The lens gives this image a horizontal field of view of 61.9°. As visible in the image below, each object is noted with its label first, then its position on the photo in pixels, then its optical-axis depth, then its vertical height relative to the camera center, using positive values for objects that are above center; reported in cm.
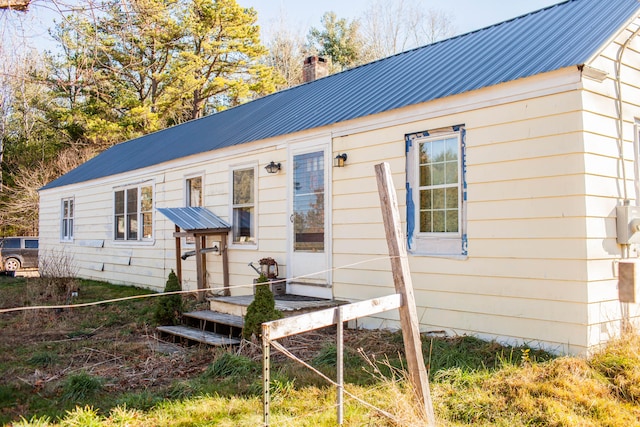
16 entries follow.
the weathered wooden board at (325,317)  293 -50
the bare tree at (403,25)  2664 +1061
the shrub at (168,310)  796 -111
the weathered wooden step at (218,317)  706 -115
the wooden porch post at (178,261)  1076 -52
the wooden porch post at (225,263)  995 -52
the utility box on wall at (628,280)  512 -46
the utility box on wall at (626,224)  559 +9
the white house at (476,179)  536 +70
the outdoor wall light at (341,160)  771 +108
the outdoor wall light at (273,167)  892 +113
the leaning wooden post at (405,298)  357 -44
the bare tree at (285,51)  2873 +1009
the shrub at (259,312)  618 -90
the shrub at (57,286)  1068 -104
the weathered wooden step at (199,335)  648 -131
